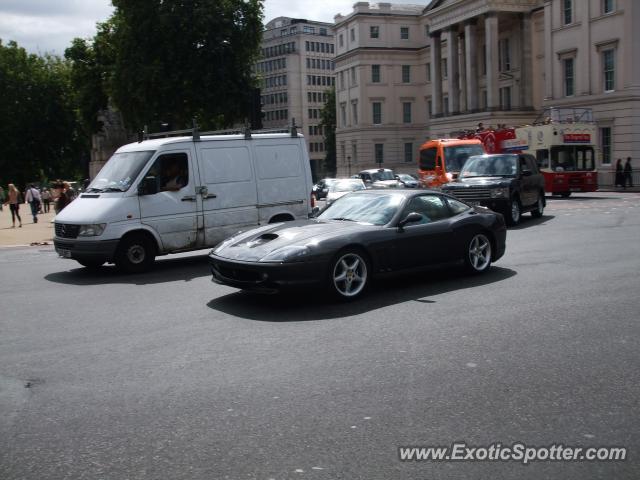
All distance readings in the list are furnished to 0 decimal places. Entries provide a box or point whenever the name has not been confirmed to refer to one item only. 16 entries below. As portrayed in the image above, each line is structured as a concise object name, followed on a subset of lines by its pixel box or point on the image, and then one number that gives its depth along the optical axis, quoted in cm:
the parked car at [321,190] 4409
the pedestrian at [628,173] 4246
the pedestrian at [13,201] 2923
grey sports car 872
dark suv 1942
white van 1253
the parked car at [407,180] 4150
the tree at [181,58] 4044
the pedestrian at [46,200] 4654
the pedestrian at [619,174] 4269
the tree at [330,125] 11162
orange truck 2952
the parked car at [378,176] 4144
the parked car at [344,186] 3340
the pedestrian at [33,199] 3269
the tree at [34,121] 7700
